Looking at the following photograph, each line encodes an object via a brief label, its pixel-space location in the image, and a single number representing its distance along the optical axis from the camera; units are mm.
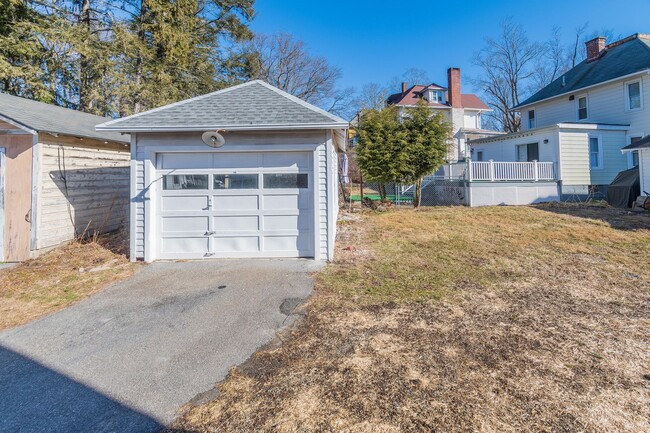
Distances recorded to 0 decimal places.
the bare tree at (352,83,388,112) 30875
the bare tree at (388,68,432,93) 35375
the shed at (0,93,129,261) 7148
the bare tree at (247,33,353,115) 28672
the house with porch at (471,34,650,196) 14727
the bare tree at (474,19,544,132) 31828
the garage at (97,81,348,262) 6594
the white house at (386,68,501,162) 27953
